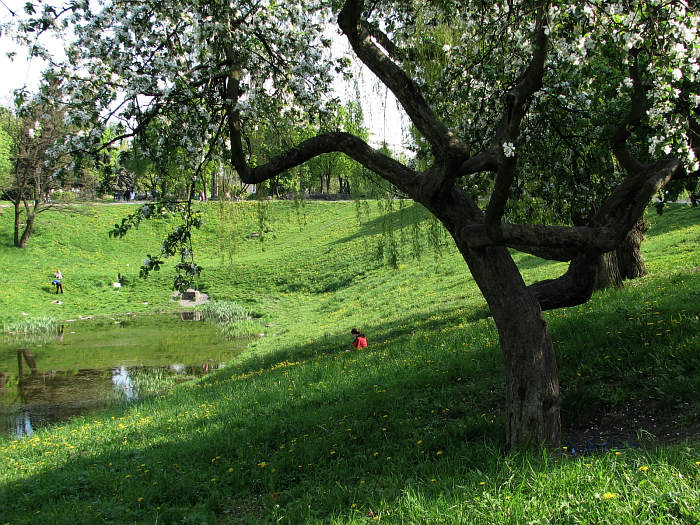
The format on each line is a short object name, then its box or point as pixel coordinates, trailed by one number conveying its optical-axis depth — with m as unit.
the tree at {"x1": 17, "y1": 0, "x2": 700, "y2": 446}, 4.80
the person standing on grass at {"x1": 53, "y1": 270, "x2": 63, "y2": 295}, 32.75
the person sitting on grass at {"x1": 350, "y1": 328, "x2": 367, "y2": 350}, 14.03
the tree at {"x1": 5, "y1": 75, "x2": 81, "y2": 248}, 30.56
